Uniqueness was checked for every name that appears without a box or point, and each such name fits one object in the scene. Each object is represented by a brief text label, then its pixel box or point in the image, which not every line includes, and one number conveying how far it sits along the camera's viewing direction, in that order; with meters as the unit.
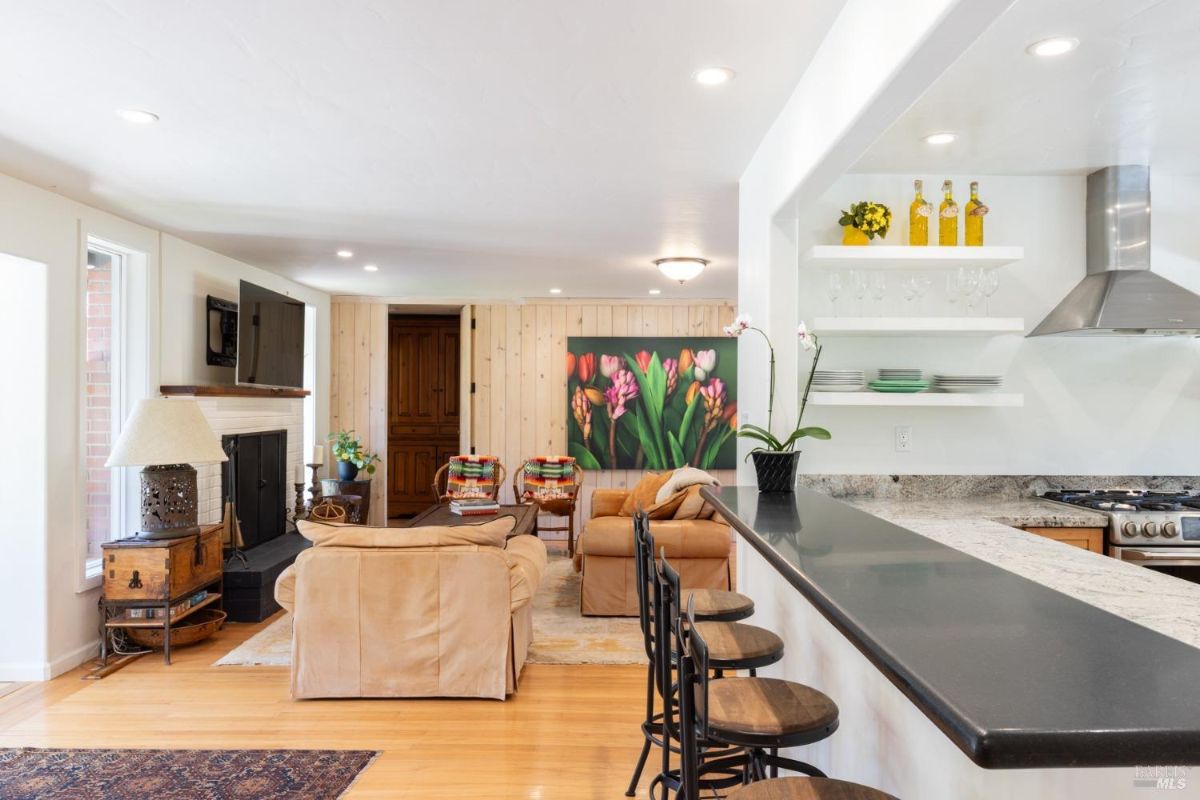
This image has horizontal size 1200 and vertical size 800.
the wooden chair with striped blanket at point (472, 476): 7.09
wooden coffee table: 5.28
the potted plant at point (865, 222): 3.38
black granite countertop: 0.79
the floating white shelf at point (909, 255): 3.31
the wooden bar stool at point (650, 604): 2.18
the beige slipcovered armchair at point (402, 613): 3.60
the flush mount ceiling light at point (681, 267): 5.91
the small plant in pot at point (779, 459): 2.89
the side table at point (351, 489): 6.80
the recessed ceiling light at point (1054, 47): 2.28
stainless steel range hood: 3.30
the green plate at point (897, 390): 3.48
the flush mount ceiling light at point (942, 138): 3.09
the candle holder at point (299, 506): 6.28
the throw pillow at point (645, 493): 5.57
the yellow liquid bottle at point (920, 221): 3.43
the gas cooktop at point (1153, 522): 3.04
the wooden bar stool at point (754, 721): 1.31
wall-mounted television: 5.50
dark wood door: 9.25
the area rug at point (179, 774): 2.76
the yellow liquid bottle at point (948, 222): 3.41
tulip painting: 8.05
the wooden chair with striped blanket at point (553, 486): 7.10
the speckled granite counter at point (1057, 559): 1.44
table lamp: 4.07
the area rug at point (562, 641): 4.25
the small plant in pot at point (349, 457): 7.11
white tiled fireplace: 5.25
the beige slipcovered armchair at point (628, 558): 4.82
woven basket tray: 4.34
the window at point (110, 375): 4.52
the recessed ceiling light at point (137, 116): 2.90
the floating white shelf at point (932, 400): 3.40
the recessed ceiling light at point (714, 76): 2.52
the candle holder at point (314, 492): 6.54
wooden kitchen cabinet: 3.06
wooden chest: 4.14
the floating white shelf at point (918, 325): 3.36
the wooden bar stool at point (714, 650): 1.67
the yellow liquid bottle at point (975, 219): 3.40
